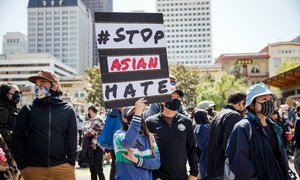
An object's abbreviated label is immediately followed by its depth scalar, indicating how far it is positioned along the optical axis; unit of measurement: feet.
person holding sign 13.87
